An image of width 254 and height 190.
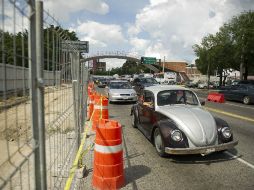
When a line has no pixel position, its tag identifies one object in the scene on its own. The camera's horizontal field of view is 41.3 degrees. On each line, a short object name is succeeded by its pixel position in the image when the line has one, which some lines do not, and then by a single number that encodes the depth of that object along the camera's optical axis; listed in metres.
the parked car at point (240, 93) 22.78
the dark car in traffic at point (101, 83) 48.77
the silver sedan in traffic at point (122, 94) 21.17
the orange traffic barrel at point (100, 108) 11.61
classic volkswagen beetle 7.08
